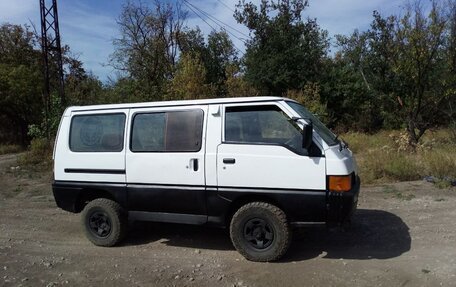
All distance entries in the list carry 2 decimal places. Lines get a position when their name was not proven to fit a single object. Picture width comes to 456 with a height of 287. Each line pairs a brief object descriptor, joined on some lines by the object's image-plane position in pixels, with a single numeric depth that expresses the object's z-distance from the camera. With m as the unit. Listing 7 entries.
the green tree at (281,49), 30.17
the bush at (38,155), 18.27
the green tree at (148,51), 35.72
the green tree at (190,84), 26.05
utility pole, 19.27
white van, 5.40
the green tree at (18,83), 29.50
